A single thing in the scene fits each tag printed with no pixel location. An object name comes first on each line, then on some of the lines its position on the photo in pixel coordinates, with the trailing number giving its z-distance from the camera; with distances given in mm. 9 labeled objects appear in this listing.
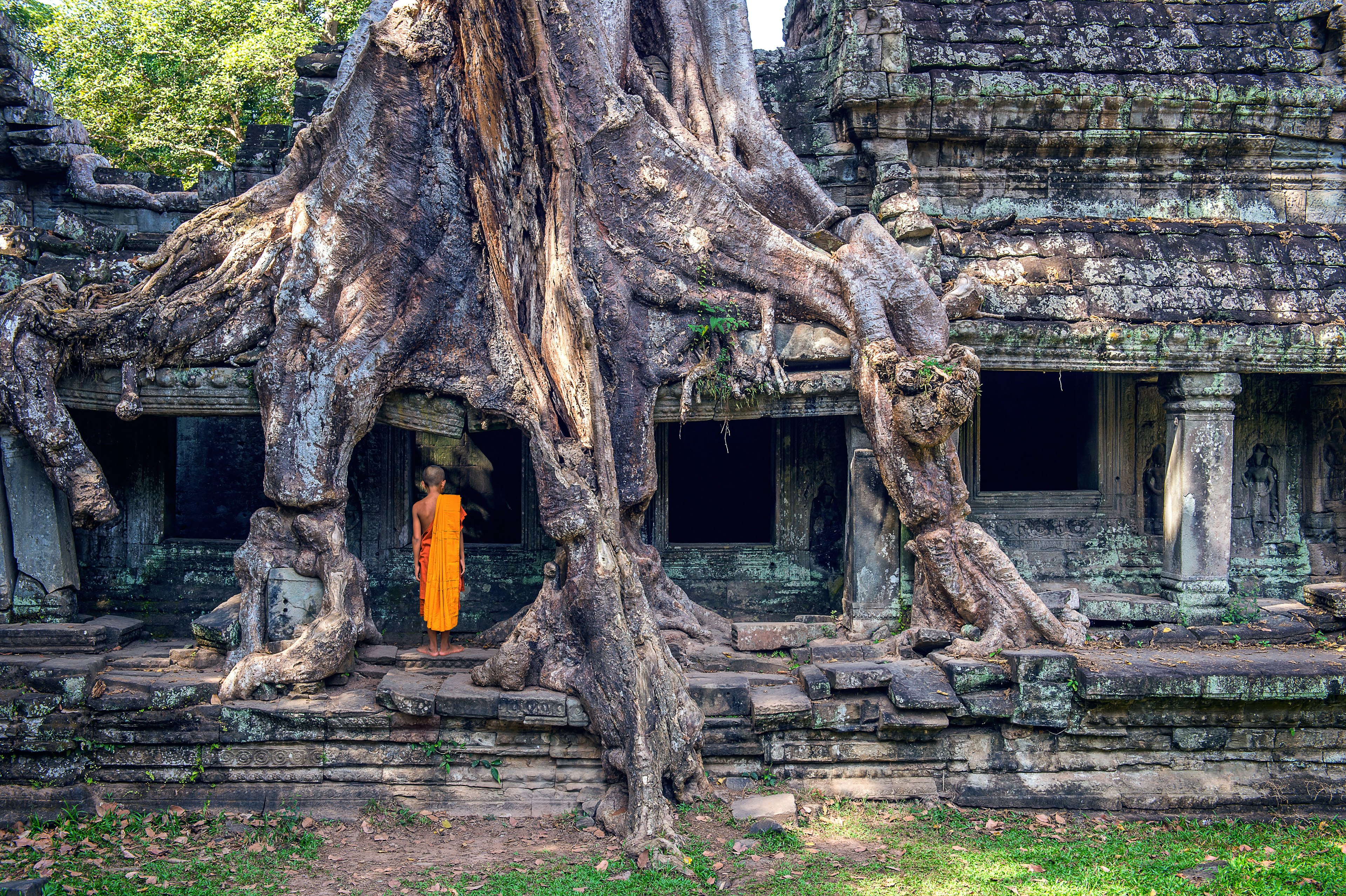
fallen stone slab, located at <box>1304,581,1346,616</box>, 6918
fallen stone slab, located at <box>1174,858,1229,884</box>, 4863
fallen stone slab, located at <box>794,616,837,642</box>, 6648
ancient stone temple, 5668
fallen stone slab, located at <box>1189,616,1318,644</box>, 6676
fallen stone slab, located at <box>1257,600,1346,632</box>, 6953
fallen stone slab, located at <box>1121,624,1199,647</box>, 6676
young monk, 6379
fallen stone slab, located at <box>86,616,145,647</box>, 6547
